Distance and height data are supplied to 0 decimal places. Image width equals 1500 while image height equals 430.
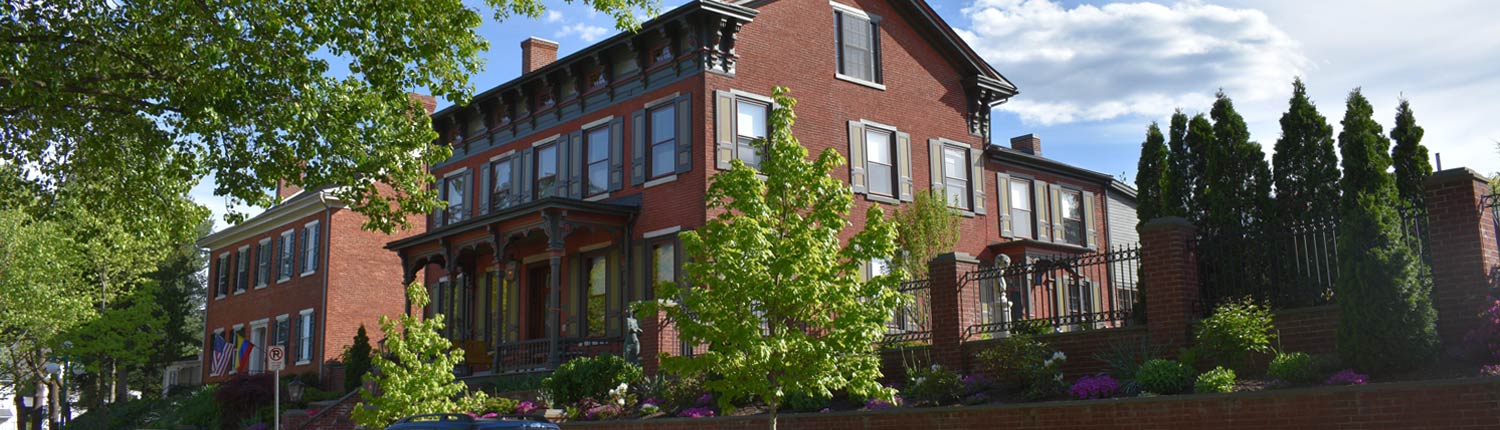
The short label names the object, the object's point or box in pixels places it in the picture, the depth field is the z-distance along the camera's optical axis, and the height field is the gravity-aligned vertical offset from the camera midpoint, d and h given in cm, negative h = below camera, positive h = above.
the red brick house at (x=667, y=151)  2550 +551
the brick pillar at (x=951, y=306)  1683 +115
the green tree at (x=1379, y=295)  1211 +86
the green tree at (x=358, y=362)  3219 +106
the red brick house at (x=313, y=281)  3781 +386
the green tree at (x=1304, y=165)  1586 +281
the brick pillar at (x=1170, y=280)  1470 +126
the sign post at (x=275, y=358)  2266 +84
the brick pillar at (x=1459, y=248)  1245 +133
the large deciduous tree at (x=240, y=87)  1519 +401
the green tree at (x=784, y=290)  1334 +112
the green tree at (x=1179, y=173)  1730 +299
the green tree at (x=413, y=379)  1928 +35
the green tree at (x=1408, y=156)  1639 +298
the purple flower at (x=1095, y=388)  1405 +1
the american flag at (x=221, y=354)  3116 +128
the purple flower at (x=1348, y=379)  1212 +5
